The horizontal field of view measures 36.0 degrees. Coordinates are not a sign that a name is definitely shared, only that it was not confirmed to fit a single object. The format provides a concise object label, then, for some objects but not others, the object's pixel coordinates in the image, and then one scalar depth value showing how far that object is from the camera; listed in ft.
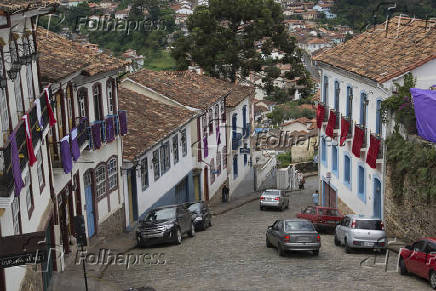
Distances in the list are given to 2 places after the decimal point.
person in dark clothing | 145.18
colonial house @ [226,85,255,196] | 155.02
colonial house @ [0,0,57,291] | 41.70
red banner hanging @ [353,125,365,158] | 94.84
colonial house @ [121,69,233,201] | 120.67
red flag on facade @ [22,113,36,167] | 46.87
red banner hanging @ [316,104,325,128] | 118.42
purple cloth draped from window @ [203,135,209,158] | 130.41
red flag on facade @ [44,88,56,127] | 59.52
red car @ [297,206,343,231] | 97.40
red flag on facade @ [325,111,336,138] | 108.73
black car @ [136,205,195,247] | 79.97
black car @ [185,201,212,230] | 95.29
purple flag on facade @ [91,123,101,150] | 78.07
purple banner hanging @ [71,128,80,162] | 70.23
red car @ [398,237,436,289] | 57.57
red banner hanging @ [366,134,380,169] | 88.38
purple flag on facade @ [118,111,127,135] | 87.14
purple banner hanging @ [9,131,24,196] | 40.45
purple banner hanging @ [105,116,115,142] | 81.71
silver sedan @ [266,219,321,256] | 72.23
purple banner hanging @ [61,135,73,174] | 66.90
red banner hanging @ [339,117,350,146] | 101.59
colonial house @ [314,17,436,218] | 87.95
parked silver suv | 74.64
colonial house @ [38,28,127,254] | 67.77
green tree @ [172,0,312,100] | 173.78
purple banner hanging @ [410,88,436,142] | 75.10
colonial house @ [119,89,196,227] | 92.94
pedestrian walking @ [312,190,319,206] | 136.46
